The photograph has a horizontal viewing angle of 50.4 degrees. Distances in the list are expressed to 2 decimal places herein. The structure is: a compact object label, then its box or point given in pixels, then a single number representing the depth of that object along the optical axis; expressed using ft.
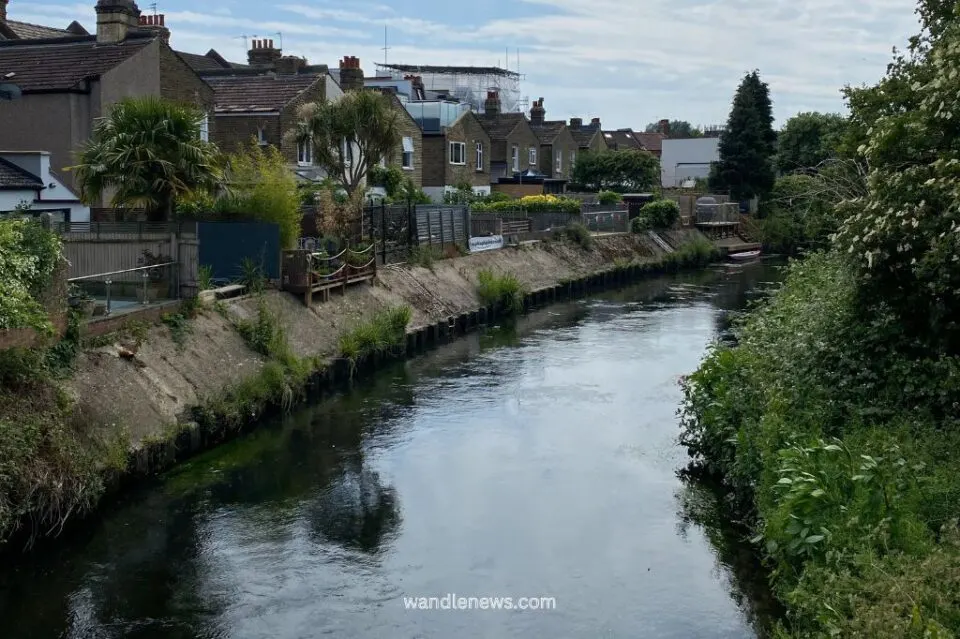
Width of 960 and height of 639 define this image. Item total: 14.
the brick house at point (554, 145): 260.83
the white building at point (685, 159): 321.73
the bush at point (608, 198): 204.64
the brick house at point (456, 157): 200.13
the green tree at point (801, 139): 266.77
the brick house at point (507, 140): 235.81
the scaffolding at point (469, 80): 348.02
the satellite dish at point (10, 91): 106.73
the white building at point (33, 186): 88.86
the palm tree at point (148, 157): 77.46
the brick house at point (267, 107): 145.28
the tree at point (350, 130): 127.44
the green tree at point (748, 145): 239.50
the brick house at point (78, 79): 109.60
